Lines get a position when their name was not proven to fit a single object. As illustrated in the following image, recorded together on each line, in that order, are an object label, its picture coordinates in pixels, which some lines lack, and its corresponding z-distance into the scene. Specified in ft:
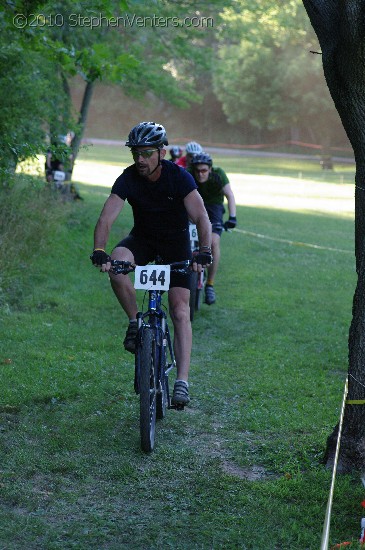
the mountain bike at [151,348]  37.62
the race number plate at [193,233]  68.50
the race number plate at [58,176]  114.12
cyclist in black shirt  40.62
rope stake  22.78
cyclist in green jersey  71.75
